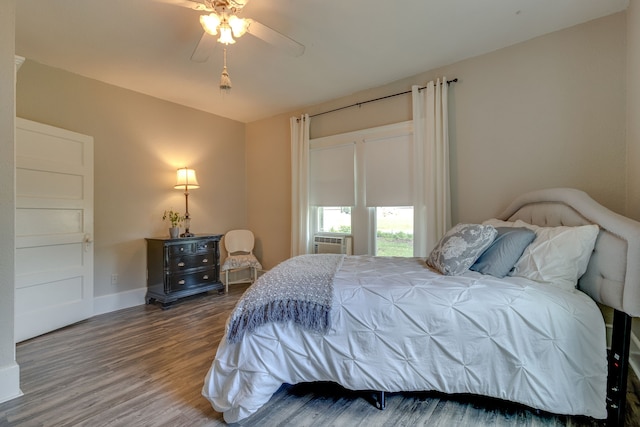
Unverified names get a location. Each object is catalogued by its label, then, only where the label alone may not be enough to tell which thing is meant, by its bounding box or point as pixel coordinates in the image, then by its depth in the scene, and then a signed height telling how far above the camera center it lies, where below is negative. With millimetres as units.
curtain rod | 3065 +1413
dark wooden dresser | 3574 -626
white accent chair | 4266 -585
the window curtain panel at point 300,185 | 4156 +454
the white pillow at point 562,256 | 1736 -259
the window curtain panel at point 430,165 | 3027 +526
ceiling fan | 1950 +1293
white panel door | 2723 -88
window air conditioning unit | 3832 -363
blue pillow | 1932 -251
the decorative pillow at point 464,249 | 1961 -230
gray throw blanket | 1665 -506
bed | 1480 -651
